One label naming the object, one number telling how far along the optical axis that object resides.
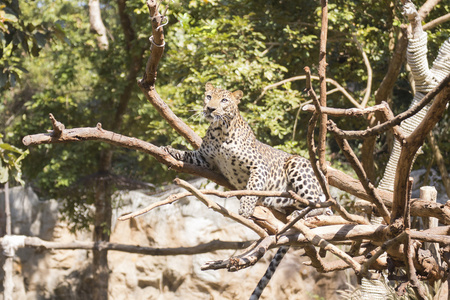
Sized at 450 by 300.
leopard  10.14
